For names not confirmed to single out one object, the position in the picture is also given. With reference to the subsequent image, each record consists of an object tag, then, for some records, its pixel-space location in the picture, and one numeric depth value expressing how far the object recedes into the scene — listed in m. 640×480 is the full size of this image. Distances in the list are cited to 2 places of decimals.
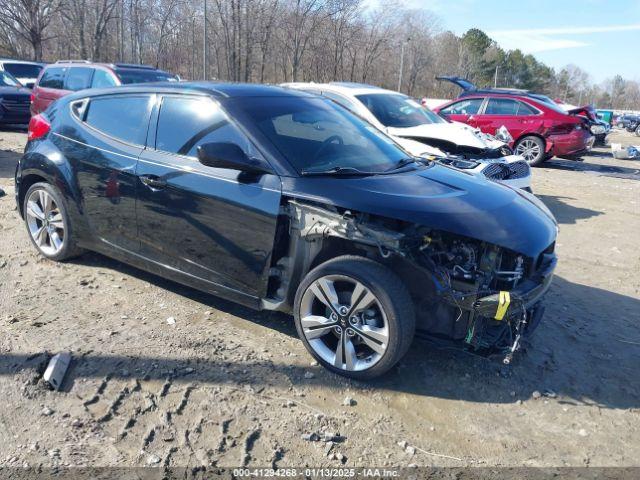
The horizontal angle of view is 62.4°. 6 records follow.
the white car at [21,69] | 16.66
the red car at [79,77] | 11.25
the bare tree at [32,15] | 29.58
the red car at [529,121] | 12.80
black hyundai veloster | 3.19
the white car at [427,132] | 6.87
